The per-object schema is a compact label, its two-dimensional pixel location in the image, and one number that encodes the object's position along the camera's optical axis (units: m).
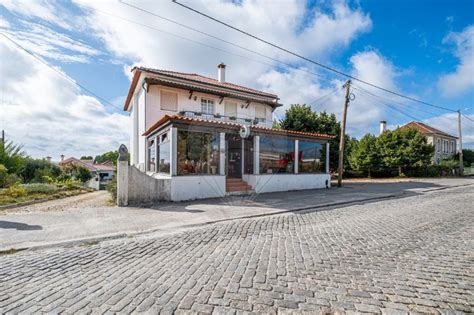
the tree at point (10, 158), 16.80
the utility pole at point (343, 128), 18.27
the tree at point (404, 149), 28.61
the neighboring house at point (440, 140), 43.69
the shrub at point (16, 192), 11.21
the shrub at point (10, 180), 14.24
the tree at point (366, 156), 30.27
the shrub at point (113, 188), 10.81
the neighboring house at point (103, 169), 51.94
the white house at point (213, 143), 11.74
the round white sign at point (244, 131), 13.12
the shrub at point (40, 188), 12.54
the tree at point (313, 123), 22.39
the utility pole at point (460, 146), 34.50
